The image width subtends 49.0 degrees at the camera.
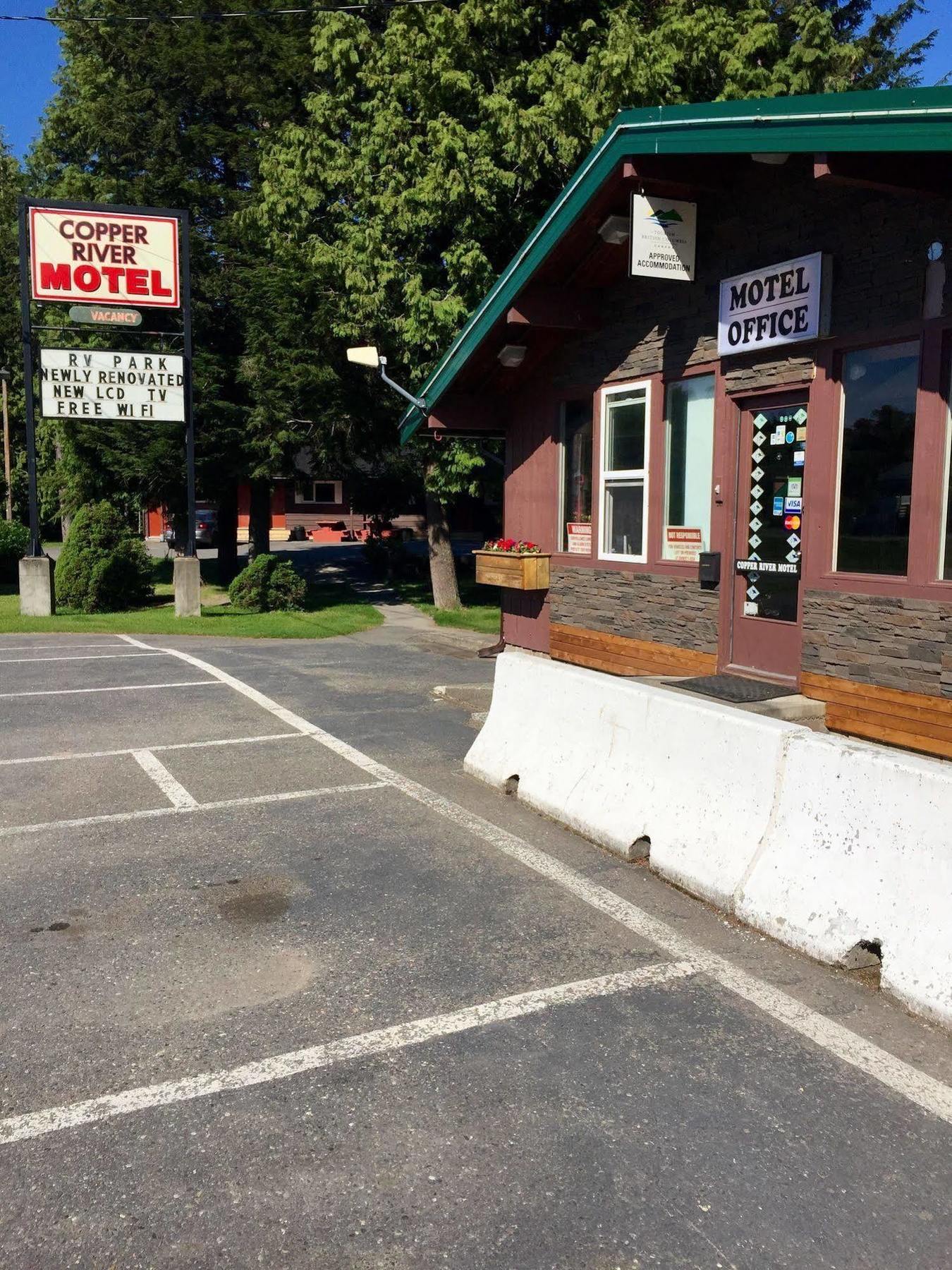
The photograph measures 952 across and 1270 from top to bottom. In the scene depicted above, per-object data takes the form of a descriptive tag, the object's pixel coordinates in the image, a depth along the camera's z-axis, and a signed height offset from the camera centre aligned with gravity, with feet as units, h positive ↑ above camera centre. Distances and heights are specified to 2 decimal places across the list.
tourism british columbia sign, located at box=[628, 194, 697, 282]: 29.14 +8.13
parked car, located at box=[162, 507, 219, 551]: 162.09 -0.59
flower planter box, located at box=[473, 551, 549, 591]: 38.24 -1.64
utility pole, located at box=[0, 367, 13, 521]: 125.40 +10.02
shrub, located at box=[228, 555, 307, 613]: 69.67 -4.27
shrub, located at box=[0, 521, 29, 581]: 90.89 -2.25
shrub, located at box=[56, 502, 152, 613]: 69.41 -2.84
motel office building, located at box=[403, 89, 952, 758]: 23.36 +3.63
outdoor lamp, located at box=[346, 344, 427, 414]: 41.14 +6.60
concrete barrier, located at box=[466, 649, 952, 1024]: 13.76 -4.58
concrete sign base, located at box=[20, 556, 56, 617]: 62.44 -3.93
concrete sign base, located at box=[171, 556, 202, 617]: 63.41 -3.84
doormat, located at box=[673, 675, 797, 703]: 26.37 -4.18
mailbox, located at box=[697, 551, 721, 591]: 30.17 -1.16
